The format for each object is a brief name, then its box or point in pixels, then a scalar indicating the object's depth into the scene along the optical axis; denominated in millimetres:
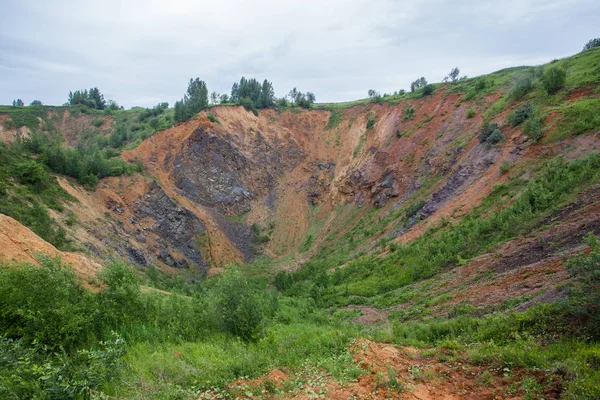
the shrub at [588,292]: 6105
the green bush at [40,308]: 6836
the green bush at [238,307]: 9250
